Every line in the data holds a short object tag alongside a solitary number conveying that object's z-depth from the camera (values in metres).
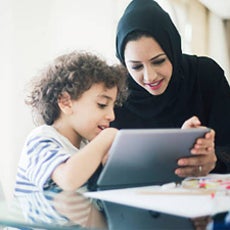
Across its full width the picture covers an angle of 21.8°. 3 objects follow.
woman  1.56
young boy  1.17
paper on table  0.96
